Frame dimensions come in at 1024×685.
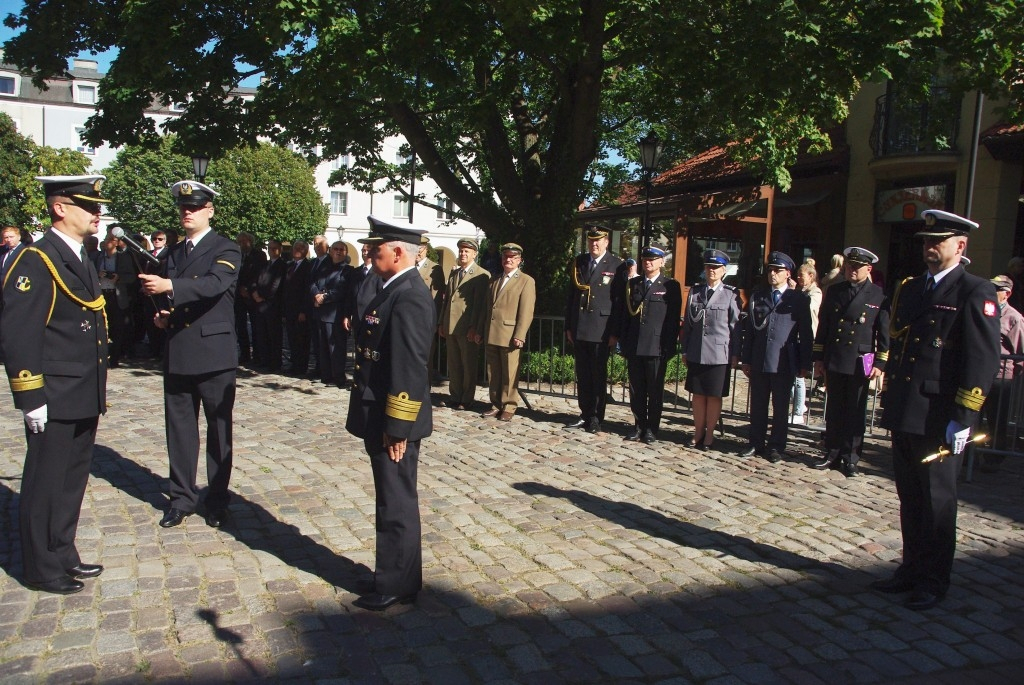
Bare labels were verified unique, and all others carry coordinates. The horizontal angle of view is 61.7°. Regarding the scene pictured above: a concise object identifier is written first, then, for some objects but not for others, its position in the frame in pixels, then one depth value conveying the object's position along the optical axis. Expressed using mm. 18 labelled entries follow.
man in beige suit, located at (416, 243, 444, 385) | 11060
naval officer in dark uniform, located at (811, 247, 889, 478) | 7711
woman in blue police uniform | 8406
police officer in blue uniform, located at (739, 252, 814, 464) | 8203
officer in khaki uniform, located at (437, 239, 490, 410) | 10273
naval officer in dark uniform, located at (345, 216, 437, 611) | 4266
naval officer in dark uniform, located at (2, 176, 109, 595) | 4371
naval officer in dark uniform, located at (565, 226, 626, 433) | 9281
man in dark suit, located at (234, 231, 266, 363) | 13383
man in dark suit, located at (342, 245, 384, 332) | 10906
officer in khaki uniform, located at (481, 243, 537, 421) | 9711
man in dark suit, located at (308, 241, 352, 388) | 11633
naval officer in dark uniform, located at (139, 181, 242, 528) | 5441
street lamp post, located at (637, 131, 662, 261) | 17172
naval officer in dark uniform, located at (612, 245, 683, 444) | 8742
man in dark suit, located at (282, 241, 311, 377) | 12633
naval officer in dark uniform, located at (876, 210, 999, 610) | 4570
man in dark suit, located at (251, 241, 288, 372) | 13094
